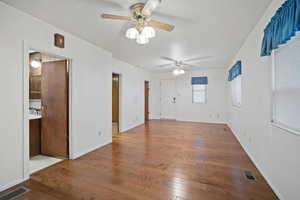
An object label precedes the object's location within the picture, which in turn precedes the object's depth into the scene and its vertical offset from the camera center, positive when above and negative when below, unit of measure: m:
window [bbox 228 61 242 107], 3.65 +0.49
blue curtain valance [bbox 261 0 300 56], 1.29 +0.78
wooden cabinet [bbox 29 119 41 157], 2.90 -0.79
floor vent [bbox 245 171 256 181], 2.10 -1.18
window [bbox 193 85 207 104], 6.69 +0.31
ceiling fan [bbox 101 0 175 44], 1.78 +1.04
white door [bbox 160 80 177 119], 7.34 +0.03
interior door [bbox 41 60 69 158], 2.86 -0.20
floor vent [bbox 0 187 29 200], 1.73 -1.21
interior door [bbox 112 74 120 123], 5.06 +0.17
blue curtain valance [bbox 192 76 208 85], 6.51 +0.91
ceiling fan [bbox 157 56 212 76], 4.61 +1.37
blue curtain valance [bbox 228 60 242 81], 3.53 +0.82
